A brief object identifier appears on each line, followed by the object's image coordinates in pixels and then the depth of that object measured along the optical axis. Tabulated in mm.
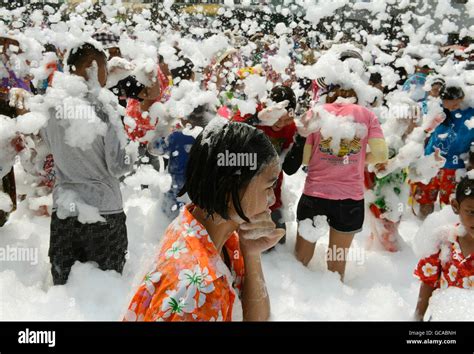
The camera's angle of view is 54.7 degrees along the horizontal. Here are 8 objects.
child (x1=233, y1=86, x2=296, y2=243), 3406
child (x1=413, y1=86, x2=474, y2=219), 4016
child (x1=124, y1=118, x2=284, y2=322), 1170
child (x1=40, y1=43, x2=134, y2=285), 2492
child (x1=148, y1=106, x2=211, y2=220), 3422
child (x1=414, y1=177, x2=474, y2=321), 2020
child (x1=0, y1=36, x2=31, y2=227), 3289
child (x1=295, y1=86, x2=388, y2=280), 2957
